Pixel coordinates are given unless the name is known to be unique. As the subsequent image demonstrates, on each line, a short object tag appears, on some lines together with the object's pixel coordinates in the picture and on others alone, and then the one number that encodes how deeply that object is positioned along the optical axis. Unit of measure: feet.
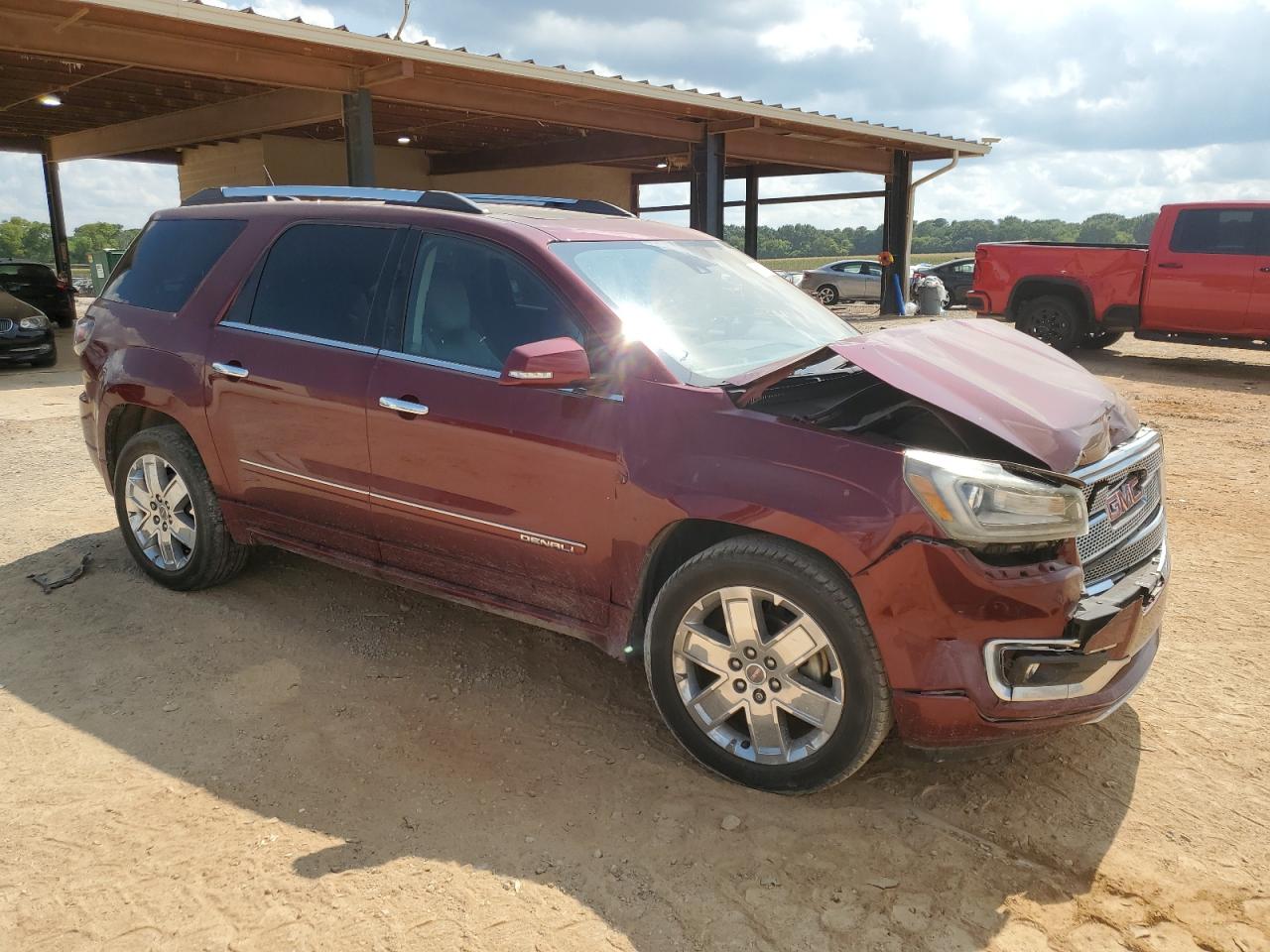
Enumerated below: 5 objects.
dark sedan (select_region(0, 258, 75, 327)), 53.11
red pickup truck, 39.11
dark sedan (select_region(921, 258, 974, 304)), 86.84
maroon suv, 8.97
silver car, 92.12
